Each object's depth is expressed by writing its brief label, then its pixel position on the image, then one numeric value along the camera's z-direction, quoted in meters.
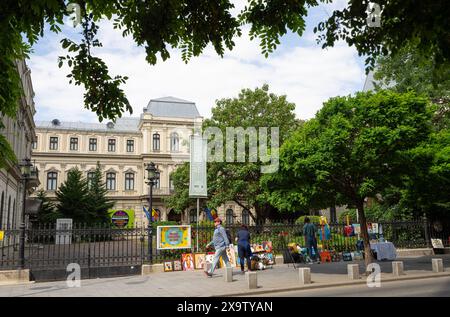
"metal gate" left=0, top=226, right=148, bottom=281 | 14.11
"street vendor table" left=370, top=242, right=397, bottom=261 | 18.75
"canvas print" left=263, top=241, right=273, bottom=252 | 17.92
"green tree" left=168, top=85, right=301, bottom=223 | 30.33
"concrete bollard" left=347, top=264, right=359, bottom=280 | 12.73
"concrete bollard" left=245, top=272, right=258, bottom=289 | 11.36
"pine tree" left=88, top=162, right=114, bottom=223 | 42.08
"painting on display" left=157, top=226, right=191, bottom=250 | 16.38
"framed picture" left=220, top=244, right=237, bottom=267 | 17.33
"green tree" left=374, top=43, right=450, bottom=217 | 13.68
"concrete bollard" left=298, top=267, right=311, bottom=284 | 12.12
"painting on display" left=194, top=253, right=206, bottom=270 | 16.72
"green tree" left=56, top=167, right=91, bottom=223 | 40.75
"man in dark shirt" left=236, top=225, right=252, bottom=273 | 14.95
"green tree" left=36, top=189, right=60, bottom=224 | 39.69
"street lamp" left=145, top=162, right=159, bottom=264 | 15.75
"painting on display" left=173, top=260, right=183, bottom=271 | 16.28
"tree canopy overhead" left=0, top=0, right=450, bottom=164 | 4.32
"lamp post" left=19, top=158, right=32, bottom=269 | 13.61
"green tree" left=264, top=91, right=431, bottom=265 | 13.40
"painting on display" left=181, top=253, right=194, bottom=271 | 16.59
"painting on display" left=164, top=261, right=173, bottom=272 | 16.00
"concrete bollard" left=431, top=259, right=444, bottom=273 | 13.93
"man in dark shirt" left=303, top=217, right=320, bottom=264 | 17.16
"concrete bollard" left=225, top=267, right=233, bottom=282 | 12.82
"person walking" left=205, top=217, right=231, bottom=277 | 14.09
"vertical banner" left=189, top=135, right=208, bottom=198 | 18.16
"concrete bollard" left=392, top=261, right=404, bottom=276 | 13.45
